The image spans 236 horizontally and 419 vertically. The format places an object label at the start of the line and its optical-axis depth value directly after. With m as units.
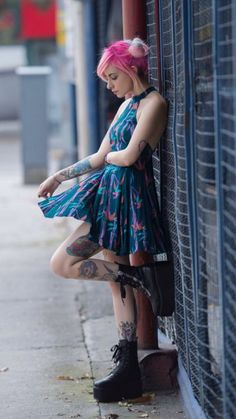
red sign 31.05
